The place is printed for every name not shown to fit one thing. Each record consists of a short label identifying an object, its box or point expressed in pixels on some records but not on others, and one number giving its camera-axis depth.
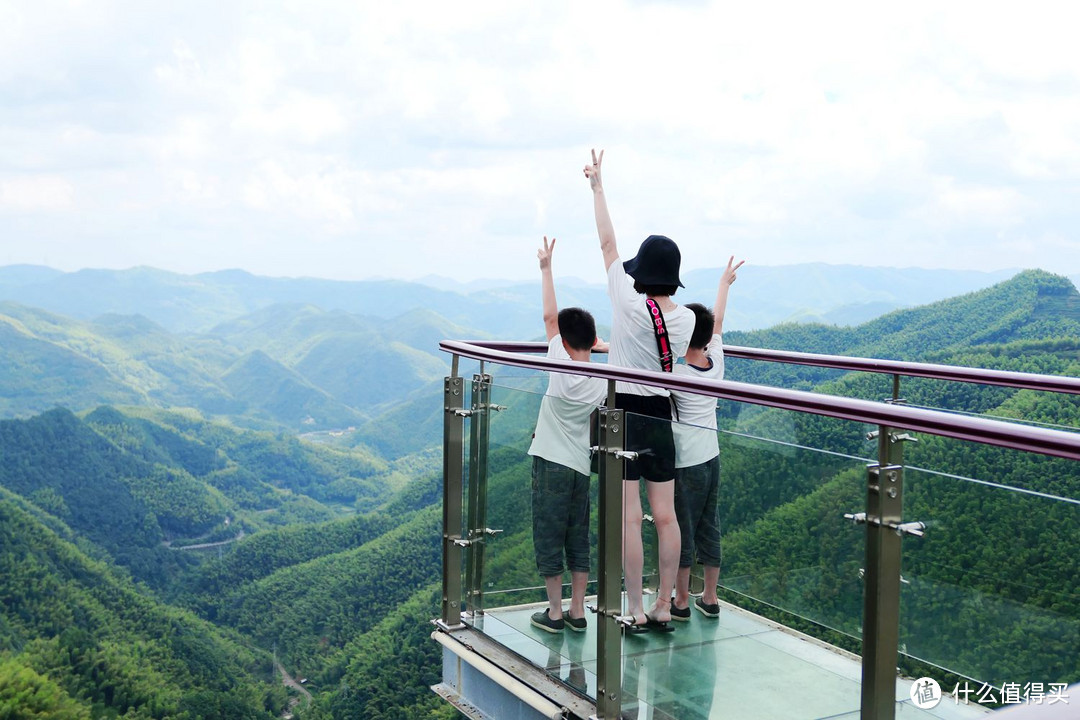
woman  3.04
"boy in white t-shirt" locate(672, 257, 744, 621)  2.83
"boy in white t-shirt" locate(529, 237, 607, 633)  3.33
